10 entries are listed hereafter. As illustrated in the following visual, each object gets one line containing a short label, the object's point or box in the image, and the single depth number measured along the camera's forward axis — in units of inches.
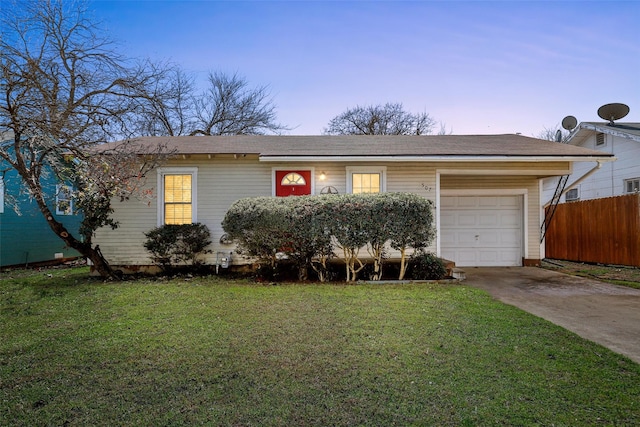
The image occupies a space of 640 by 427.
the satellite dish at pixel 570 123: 585.3
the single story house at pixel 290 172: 329.1
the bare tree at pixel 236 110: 870.4
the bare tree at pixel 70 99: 234.4
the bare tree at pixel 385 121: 949.2
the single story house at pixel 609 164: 457.1
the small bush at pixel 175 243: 320.8
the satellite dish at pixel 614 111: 508.1
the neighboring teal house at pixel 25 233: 416.8
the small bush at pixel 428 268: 293.7
